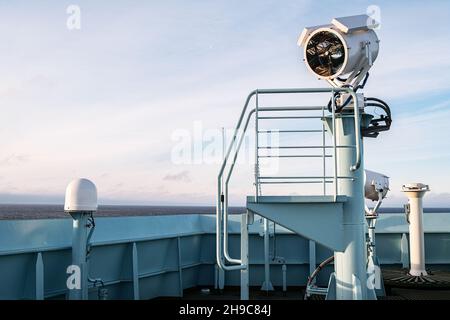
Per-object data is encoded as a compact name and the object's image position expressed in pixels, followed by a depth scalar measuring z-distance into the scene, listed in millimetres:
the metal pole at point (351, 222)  6195
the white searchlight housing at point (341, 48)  6316
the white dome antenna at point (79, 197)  7418
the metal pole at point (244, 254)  5812
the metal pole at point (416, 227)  10320
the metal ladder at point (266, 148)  5805
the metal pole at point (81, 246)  7340
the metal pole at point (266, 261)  10234
